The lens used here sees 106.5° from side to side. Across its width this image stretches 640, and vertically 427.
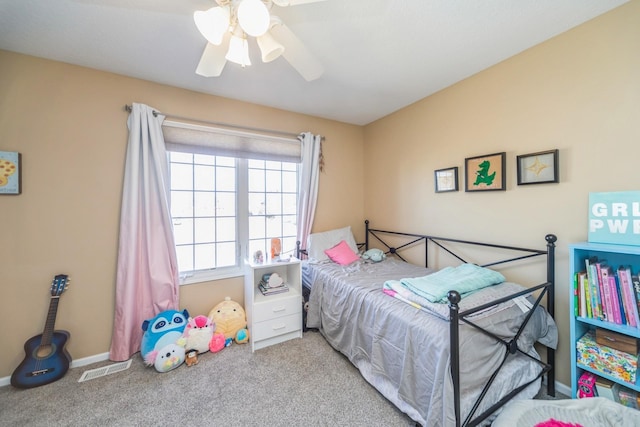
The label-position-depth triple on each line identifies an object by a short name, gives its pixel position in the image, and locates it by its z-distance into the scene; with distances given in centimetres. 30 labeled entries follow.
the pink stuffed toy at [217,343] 215
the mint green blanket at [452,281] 152
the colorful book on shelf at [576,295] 140
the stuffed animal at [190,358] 198
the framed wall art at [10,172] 173
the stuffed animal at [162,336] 192
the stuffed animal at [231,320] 229
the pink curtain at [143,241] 203
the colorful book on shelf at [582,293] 138
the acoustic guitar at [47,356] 171
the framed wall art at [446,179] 224
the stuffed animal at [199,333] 209
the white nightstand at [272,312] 218
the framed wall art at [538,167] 164
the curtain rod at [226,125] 217
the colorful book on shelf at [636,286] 122
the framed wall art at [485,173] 190
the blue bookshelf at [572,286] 127
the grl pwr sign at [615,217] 124
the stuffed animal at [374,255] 271
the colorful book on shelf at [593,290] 134
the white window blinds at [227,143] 228
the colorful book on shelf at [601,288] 132
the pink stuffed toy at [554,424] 111
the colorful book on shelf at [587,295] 136
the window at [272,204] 274
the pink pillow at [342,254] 262
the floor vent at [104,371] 183
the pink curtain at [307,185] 290
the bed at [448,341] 121
